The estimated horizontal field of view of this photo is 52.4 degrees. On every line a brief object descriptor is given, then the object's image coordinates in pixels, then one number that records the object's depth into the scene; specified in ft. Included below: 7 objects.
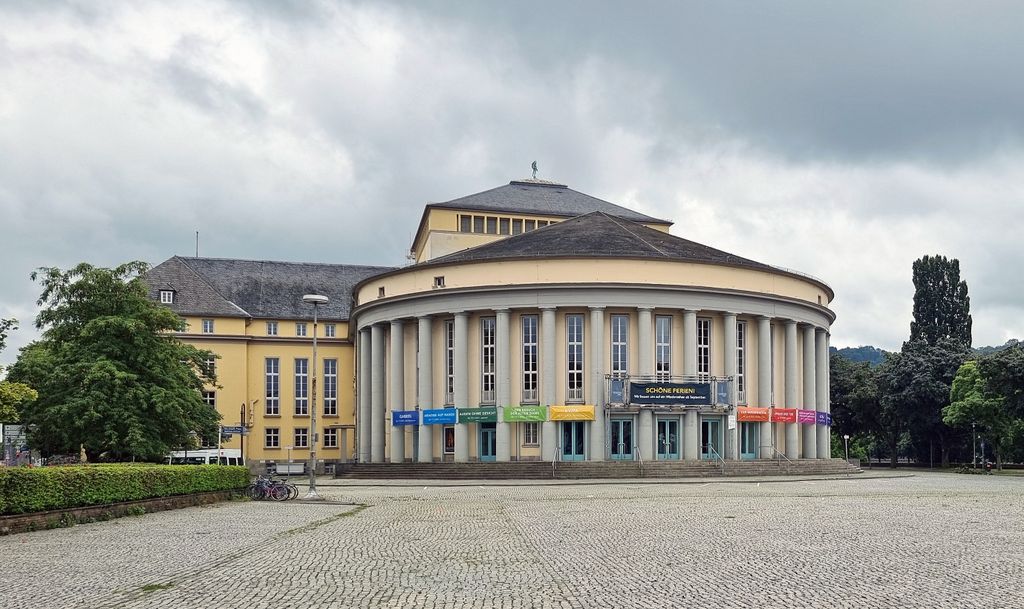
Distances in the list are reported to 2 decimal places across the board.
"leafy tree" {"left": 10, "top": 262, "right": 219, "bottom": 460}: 136.77
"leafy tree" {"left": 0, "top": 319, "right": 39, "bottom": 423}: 85.10
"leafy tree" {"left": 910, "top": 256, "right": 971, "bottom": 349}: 293.02
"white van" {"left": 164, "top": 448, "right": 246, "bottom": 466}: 194.18
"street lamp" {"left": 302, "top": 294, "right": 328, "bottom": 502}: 113.32
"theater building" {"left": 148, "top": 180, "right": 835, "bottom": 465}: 181.16
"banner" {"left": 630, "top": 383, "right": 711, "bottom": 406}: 178.29
